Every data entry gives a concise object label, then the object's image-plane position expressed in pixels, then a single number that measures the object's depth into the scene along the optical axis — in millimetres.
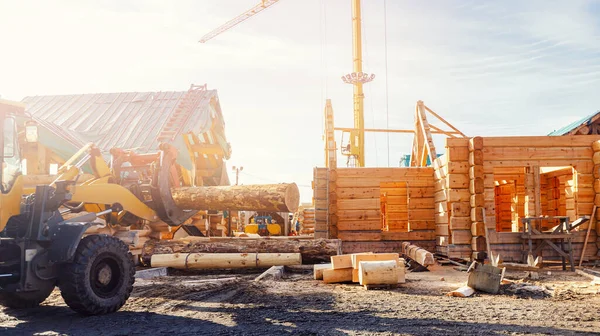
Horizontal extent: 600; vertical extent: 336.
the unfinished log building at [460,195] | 14281
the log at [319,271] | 10934
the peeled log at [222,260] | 12594
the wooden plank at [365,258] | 10250
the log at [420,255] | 12570
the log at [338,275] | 10523
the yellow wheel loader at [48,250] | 6895
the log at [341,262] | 10500
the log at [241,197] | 10531
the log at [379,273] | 9742
